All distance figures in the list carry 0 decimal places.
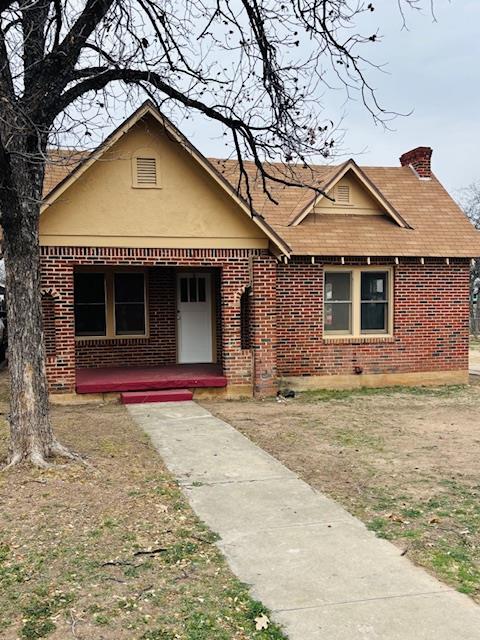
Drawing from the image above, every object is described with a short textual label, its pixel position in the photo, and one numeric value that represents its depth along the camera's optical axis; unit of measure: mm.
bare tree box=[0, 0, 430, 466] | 6192
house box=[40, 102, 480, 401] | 10945
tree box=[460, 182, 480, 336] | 33112
